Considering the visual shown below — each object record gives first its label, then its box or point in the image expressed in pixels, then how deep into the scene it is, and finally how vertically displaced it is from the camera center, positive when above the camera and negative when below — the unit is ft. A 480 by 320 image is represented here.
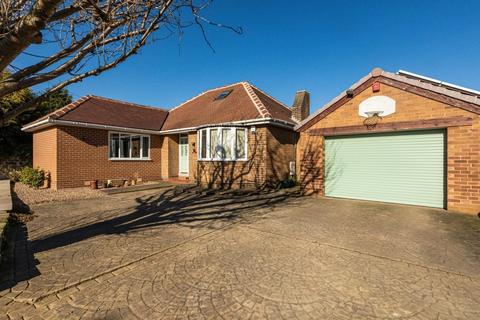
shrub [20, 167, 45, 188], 40.24 -3.00
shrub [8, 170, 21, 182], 47.96 -3.35
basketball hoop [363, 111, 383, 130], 29.43 +4.81
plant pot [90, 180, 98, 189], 40.06 -4.10
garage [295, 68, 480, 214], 24.48 +1.71
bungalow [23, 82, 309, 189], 38.57 +2.85
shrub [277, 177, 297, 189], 40.23 -4.07
